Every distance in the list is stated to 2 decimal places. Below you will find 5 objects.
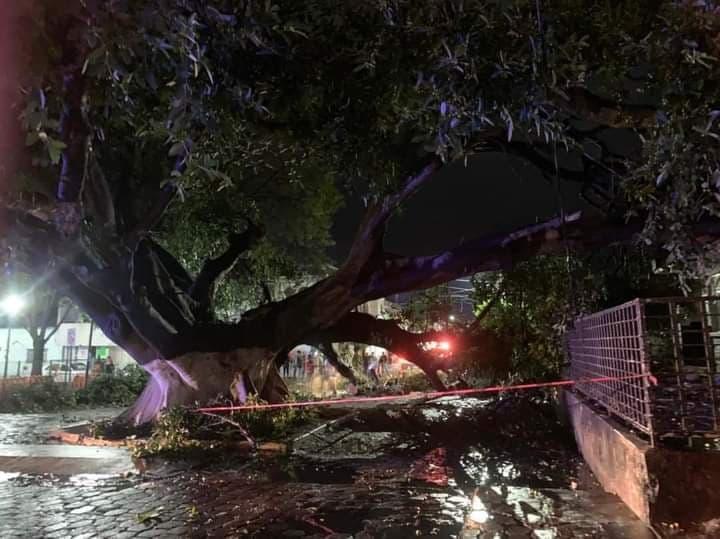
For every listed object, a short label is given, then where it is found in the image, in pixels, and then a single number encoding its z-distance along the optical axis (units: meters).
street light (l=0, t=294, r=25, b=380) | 18.95
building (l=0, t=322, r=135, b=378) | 41.09
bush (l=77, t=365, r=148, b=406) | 21.20
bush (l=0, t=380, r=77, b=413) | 19.55
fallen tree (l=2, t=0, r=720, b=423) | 5.44
